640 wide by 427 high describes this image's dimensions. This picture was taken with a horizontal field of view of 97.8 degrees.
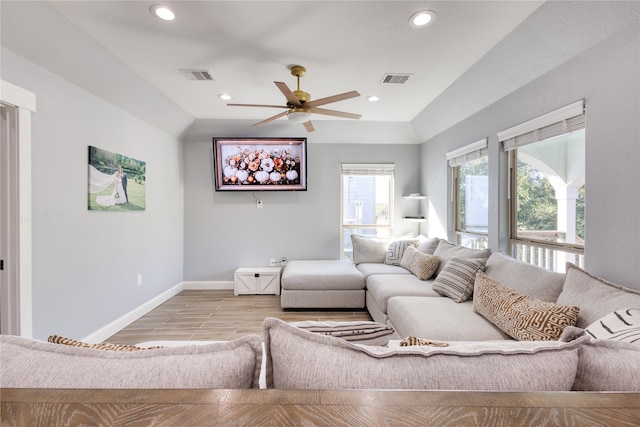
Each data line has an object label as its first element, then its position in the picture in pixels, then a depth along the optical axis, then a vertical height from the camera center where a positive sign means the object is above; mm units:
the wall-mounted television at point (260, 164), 4387 +772
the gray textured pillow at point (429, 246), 3666 -436
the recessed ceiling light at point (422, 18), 1884 +1355
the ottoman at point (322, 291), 3604 -1011
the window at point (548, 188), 2102 +225
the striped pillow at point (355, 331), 1123 -488
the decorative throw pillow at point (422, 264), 3195 -606
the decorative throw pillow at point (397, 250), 4050 -542
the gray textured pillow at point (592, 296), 1406 -440
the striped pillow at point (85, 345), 849 -409
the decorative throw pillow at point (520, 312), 1491 -591
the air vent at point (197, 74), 2725 +1384
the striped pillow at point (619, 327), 1135 -489
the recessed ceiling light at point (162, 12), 1827 +1345
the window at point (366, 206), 4805 +120
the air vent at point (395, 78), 2811 +1391
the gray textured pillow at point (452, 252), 2717 -415
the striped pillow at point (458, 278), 2451 -596
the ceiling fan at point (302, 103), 2434 +1006
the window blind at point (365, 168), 4711 +760
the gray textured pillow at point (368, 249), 4297 -570
